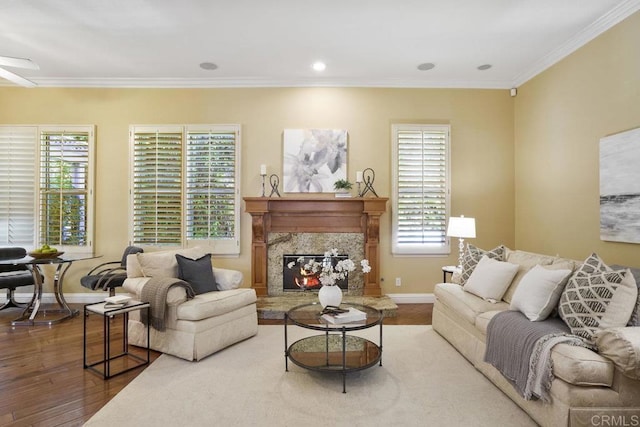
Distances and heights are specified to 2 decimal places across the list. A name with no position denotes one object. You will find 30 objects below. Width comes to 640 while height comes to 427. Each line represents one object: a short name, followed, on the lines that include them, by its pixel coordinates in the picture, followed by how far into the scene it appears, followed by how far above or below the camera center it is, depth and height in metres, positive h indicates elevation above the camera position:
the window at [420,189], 4.95 +0.39
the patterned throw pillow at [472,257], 3.49 -0.43
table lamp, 4.21 -0.15
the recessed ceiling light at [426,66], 4.44 +2.00
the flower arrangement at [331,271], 2.95 -0.50
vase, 2.92 -0.70
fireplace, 4.78 -0.27
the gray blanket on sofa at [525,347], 2.01 -0.86
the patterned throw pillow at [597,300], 2.05 -0.53
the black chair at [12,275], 4.14 -0.80
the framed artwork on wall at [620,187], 3.05 +0.29
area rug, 2.16 -1.30
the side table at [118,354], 2.73 -1.23
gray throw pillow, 3.41 -0.61
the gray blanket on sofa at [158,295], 3.01 -0.74
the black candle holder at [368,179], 4.91 +0.54
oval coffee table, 2.56 -1.16
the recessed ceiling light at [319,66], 4.38 +1.97
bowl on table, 4.00 -0.49
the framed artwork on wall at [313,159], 4.92 +0.82
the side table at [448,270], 4.31 -0.69
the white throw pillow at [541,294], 2.43 -0.57
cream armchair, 3.00 -0.93
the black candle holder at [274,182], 4.91 +0.48
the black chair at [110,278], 3.95 -0.77
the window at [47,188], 4.85 +0.36
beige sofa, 1.78 -0.88
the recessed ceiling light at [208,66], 4.43 +1.99
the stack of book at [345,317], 2.66 -0.81
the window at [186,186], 4.91 +0.41
